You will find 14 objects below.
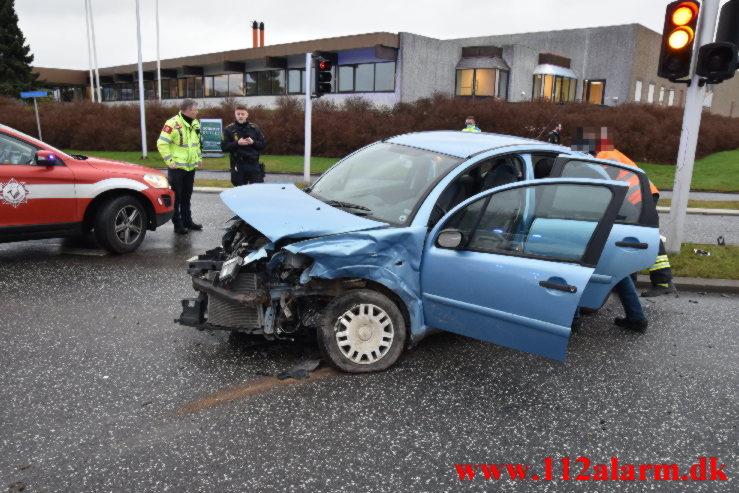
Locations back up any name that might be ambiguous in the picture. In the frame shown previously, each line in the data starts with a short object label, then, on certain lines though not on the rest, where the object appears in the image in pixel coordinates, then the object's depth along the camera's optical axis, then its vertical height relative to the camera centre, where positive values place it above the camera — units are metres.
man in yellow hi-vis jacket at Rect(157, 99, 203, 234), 8.17 -0.38
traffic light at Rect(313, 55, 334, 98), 14.05 +1.33
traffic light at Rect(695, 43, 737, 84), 6.50 +0.93
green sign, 22.39 -0.28
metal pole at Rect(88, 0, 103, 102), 41.72 +5.88
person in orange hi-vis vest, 5.81 -1.32
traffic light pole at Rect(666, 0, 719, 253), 6.85 +0.04
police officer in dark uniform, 9.17 -0.34
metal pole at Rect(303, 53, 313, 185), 14.95 +0.06
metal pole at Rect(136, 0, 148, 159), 23.47 +1.50
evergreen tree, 51.03 +5.98
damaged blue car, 3.54 -0.87
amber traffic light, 6.64 +1.22
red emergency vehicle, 6.27 -0.88
